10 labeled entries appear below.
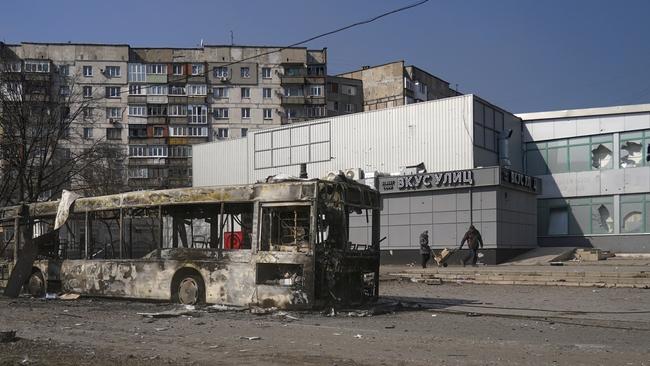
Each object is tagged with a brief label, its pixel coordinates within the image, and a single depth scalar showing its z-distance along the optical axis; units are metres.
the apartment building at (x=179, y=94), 82.88
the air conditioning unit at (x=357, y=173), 35.41
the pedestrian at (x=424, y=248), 26.69
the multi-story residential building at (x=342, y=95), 94.06
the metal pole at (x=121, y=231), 15.94
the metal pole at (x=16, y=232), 18.40
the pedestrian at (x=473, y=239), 27.42
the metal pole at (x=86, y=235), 16.72
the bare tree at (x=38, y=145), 32.16
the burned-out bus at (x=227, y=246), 13.26
